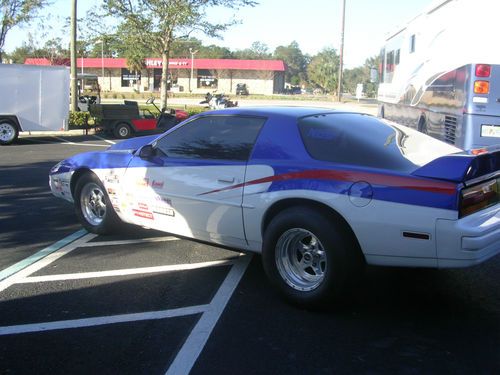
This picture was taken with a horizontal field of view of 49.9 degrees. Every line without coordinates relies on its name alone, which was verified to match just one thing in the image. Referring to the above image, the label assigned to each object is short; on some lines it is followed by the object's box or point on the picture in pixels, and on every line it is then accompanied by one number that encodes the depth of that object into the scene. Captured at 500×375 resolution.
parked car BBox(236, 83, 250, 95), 65.50
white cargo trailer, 15.41
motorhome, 7.98
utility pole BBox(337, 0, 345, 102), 36.44
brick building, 68.56
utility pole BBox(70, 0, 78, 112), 20.42
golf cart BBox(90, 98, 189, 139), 17.62
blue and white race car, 3.63
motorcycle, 31.28
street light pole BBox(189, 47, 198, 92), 66.75
